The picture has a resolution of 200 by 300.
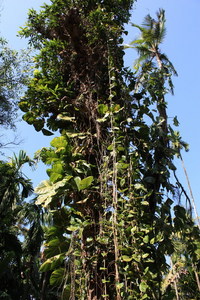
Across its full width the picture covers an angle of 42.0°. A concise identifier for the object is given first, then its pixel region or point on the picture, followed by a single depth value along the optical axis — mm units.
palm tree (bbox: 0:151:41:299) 6559
